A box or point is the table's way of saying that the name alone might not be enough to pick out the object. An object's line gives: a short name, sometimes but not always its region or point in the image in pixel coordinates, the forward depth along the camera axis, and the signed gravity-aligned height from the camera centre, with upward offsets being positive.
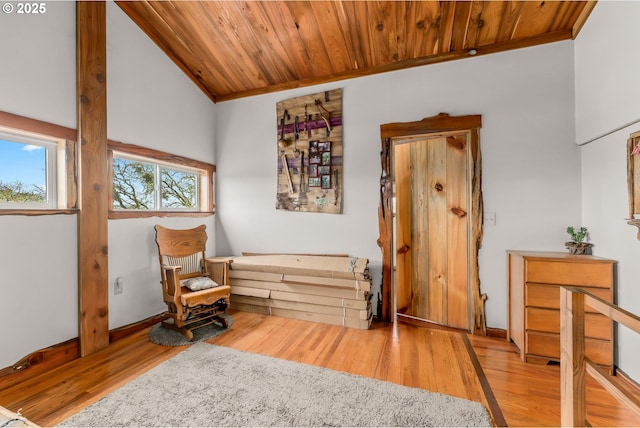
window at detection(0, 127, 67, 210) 2.06 +0.34
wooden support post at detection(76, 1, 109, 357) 2.33 +0.32
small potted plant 2.32 -0.27
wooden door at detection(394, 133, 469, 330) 2.90 -0.19
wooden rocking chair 2.59 -0.72
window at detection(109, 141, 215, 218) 2.80 +0.36
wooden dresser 2.04 -0.70
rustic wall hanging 3.25 +0.74
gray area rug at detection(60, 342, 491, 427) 1.57 -1.19
